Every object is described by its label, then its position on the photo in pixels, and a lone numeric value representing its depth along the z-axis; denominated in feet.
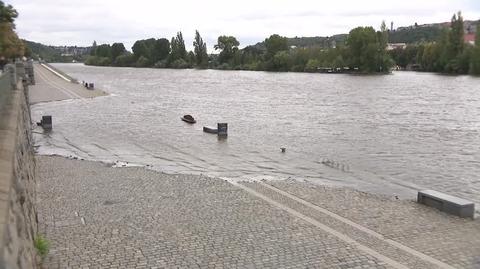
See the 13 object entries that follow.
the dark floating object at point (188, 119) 124.88
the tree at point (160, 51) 637.10
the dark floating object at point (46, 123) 106.83
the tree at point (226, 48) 554.87
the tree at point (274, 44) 494.18
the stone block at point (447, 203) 42.70
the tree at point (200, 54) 590.14
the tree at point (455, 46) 360.28
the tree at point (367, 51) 384.21
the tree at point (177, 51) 606.55
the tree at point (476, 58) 335.47
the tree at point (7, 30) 169.47
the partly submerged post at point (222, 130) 98.89
